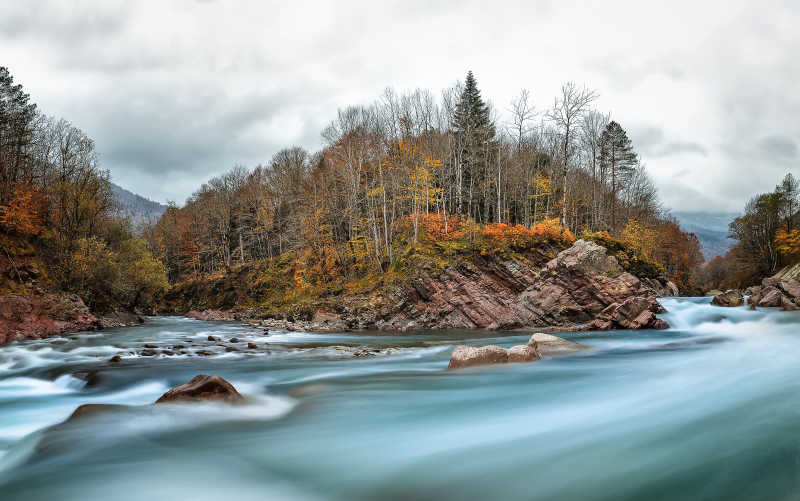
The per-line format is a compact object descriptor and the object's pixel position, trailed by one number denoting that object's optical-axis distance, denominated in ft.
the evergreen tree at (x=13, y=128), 92.48
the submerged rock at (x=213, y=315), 127.54
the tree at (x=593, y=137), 144.56
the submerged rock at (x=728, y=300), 91.09
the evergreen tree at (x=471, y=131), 134.21
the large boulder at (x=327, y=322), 87.03
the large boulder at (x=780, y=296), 81.71
